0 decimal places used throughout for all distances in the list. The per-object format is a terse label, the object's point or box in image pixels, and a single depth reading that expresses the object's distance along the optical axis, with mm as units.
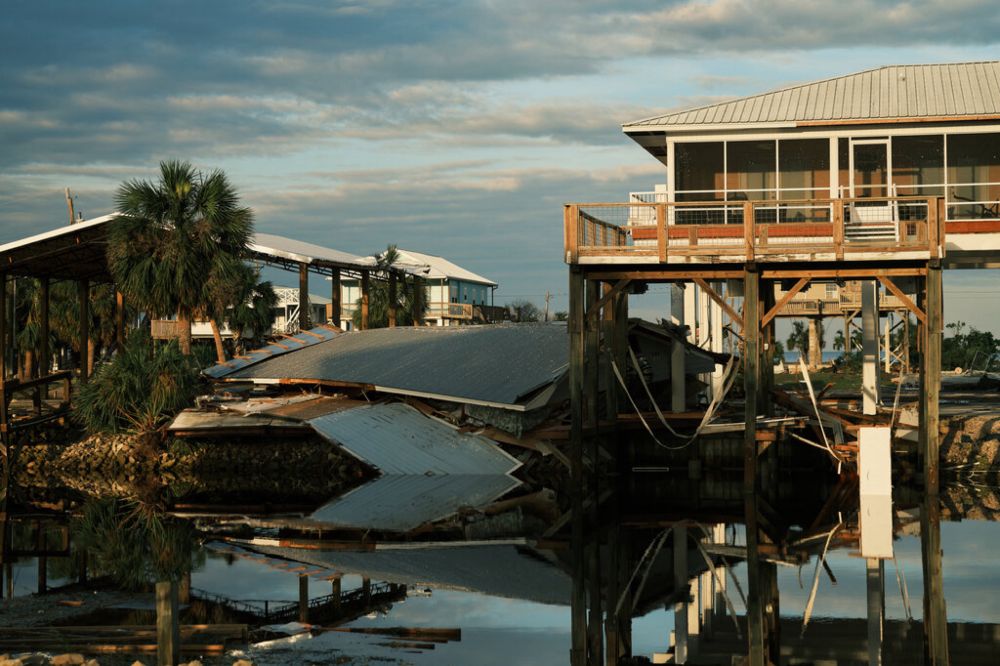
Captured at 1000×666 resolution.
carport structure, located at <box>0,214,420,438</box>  36000
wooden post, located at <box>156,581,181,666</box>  12141
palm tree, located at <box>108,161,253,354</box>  35688
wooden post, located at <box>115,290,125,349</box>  39656
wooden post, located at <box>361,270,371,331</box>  44469
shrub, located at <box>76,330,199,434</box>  33625
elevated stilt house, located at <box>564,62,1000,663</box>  26281
